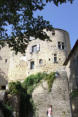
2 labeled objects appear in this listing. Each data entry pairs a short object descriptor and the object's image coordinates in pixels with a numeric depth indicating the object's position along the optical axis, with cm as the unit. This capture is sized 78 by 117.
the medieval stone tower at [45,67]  1584
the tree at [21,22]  899
